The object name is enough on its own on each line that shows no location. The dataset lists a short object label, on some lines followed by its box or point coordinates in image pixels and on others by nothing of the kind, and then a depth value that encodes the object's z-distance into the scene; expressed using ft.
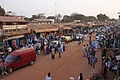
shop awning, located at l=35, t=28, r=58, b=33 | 71.56
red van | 38.27
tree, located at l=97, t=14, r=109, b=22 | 454.64
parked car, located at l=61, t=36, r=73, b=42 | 88.43
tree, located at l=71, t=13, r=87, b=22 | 327.94
